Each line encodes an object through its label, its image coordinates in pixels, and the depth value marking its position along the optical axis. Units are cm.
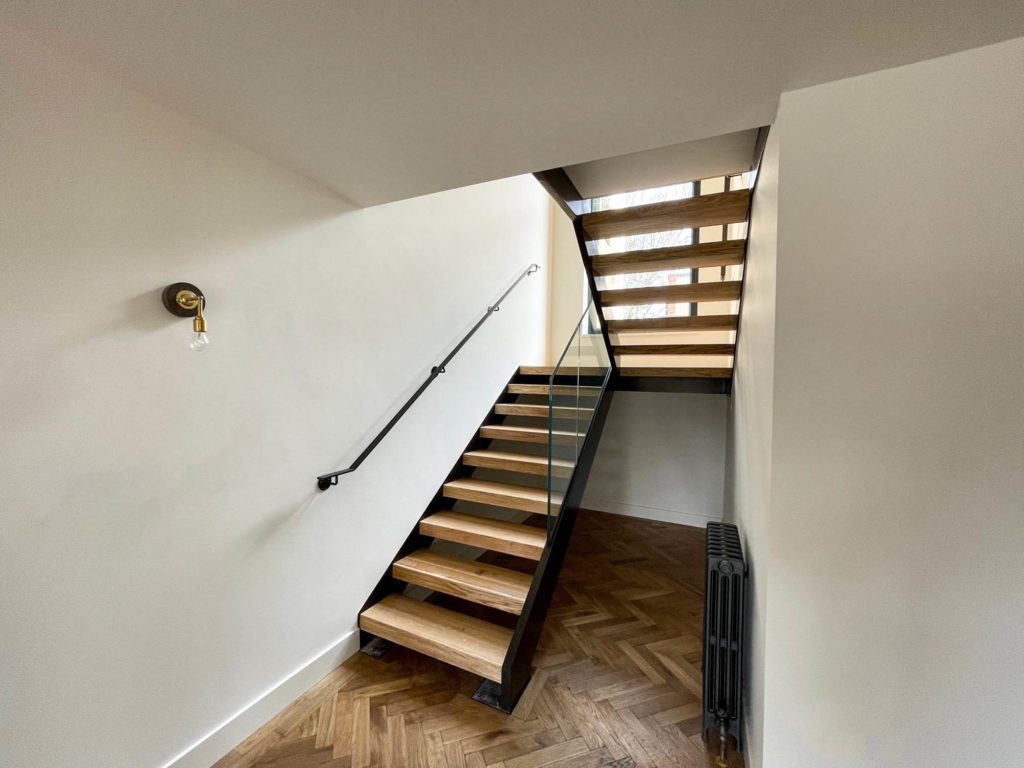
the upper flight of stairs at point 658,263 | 221
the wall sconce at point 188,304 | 130
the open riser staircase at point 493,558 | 192
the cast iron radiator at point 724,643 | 158
